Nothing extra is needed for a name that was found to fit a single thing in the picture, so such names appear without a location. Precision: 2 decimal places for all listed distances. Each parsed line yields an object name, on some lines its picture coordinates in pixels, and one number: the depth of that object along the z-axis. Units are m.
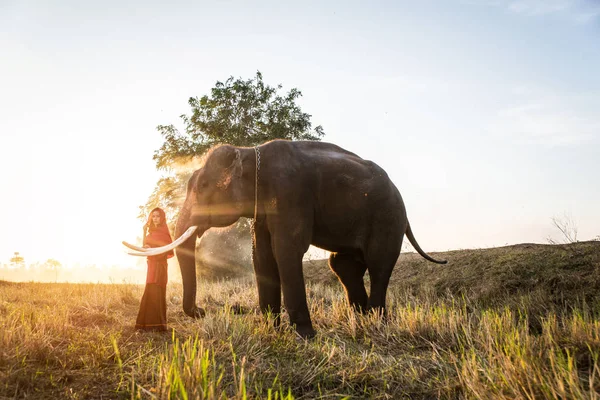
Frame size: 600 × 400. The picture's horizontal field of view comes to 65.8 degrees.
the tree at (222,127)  20.31
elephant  5.64
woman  7.00
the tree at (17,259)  72.94
